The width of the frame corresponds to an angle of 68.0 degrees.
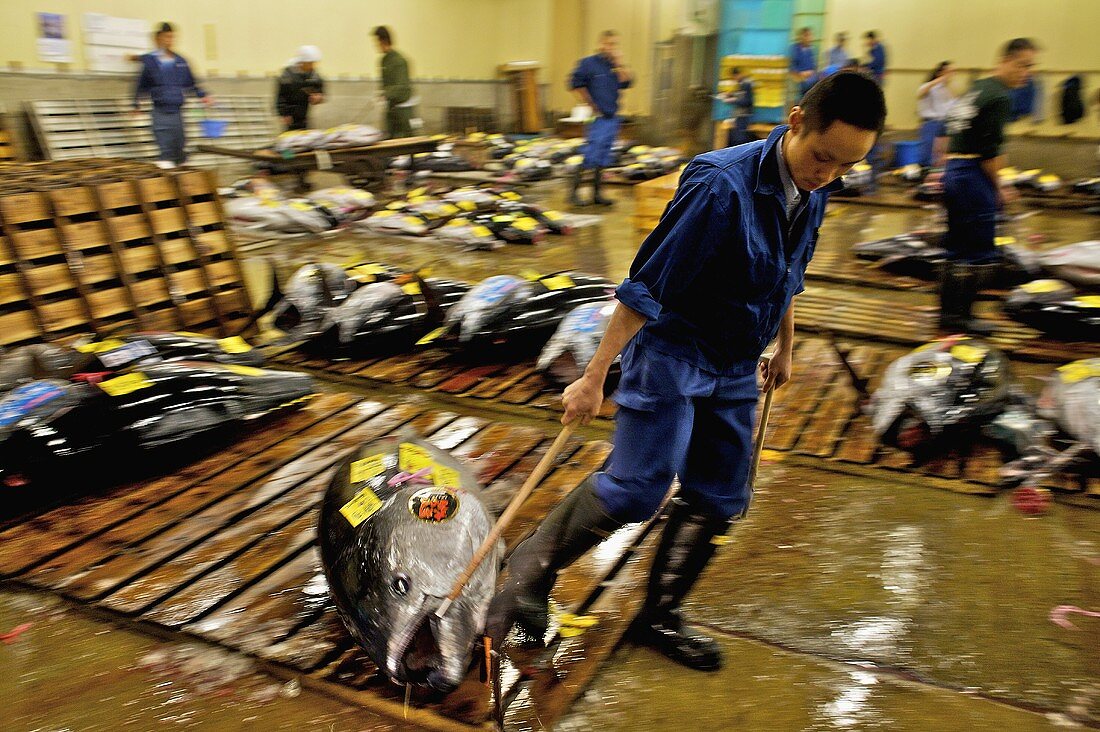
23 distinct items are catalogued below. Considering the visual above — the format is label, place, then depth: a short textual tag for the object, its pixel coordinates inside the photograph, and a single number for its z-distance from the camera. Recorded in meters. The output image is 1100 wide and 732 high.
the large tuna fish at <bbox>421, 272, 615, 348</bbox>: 4.38
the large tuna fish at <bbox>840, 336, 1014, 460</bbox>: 3.45
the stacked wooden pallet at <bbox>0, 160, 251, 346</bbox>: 4.07
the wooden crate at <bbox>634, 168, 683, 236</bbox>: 7.84
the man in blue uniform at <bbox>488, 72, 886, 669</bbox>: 1.75
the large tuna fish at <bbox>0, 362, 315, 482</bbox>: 2.93
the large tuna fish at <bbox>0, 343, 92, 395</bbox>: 3.41
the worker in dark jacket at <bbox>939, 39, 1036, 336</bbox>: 4.79
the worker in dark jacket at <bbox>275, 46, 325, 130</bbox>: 10.73
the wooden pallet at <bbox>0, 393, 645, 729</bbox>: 2.27
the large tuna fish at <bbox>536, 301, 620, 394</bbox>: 4.06
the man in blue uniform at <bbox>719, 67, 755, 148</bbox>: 10.24
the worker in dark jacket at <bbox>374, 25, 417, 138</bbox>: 10.77
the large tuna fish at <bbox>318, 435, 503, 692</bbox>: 1.99
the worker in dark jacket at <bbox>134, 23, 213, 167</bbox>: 9.12
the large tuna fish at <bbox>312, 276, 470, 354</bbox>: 4.52
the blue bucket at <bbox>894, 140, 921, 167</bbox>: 12.66
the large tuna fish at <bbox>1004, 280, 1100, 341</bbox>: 4.67
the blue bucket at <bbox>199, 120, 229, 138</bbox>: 11.41
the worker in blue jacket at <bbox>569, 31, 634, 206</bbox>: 9.40
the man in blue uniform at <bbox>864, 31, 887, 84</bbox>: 12.54
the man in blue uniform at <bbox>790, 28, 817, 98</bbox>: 13.04
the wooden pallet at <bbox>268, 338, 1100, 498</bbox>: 3.47
